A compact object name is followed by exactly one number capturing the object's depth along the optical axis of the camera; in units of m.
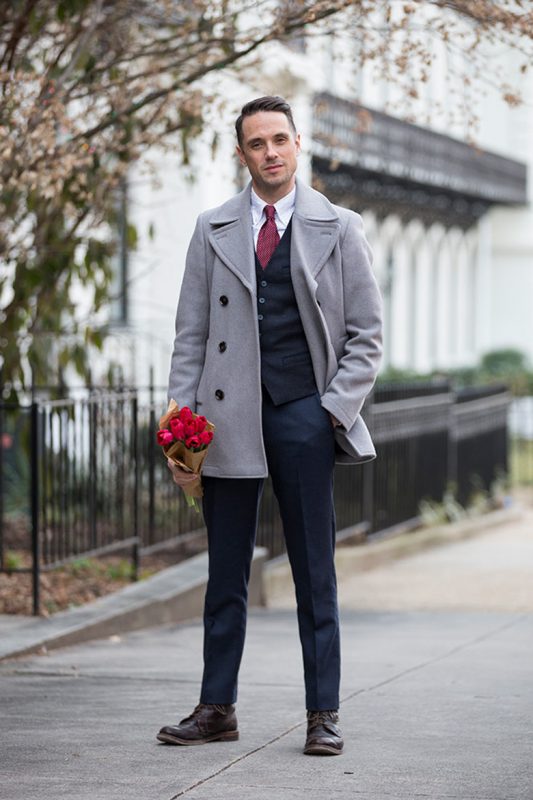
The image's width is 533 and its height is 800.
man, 7.58
